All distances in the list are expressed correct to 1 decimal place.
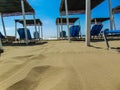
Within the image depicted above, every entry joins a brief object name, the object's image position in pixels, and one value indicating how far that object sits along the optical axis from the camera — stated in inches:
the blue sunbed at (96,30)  157.8
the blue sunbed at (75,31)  170.8
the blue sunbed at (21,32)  160.8
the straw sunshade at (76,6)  183.4
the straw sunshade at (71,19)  278.3
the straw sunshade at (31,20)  236.0
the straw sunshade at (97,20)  294.2
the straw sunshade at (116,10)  227.7
